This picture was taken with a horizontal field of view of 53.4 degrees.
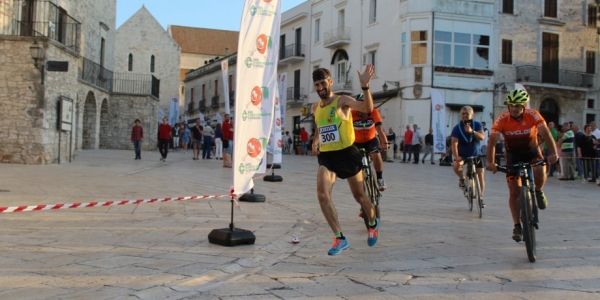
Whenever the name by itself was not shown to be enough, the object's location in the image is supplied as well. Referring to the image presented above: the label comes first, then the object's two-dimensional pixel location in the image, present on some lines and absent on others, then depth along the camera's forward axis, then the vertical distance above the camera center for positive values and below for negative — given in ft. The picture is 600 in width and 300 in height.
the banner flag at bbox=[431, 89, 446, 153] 89.15 +5.79
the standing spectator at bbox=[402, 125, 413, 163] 90.89 +2.89
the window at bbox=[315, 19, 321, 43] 140.36 +30.19
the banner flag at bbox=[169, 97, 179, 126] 150.92 +11.08
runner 19.53 +0.23
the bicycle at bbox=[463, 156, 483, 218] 30.07 -1.18
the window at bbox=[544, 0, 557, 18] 114.93 +30.02
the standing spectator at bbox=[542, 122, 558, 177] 62.98 +1.73
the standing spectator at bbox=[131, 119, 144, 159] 76.69 +2.00
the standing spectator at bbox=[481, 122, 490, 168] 86.43 +2.69
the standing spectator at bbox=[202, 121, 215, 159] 81.97 +2.10
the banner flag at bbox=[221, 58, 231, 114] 58.48 +7.74
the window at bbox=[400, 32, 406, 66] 109.19 +19.99
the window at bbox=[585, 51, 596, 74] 117.39 +20.37
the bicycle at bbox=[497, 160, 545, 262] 19.11 -1.46
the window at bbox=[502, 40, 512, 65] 110.93 +20.60
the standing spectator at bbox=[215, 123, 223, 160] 79.51 +1.92
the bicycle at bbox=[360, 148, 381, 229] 25.09 -1.08
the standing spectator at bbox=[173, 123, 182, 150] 136.07 +4.16
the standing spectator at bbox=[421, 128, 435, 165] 92.50 +2.86
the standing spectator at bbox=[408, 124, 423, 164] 90.81 +2.45
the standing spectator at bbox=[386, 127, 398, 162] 102.15 +1.33
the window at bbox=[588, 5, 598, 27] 118.11 +29.77
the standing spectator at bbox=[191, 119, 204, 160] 80.43 +2.15
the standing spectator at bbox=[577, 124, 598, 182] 58.59 +1.18
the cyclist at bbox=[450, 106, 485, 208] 31.58 +1.14
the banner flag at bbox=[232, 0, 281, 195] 22.07 +2.52
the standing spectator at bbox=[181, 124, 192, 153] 108.88 +2.91
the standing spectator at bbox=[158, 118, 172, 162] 74.90 +2.15
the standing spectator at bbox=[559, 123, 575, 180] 60.18 +1.26
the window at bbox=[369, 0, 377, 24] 120.50 +29.86
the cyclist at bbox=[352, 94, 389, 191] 26.91 +1.18
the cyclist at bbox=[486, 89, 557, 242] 20.94 +0.84
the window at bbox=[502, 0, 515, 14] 111.55 +29.23
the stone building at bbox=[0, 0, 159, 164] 57.57 +6.66
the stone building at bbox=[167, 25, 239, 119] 278.67 +52.67
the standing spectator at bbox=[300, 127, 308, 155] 123.54 +3.46
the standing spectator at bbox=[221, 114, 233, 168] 63.78 +1.92
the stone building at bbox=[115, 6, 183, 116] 185.98 +32.03
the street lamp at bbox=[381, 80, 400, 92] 110.22 +14.00
